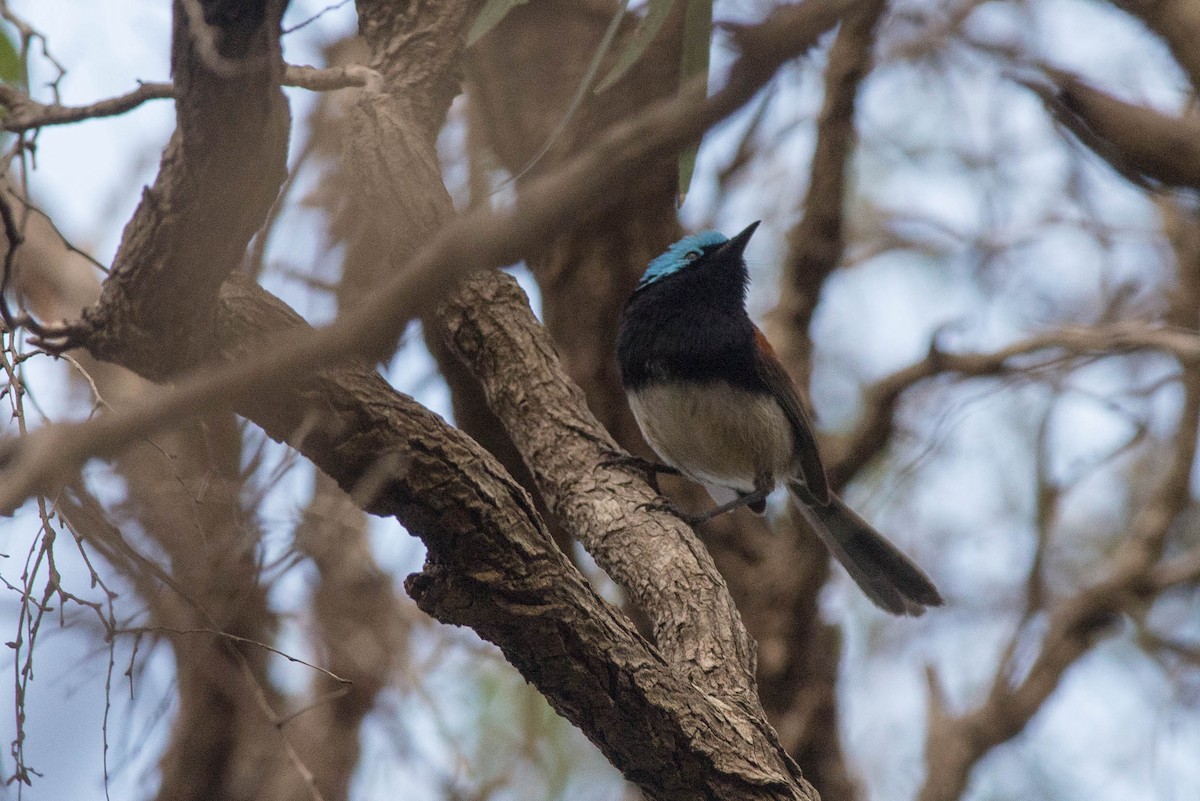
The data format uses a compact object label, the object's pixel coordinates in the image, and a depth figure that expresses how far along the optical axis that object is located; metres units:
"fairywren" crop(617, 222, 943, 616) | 8.96
